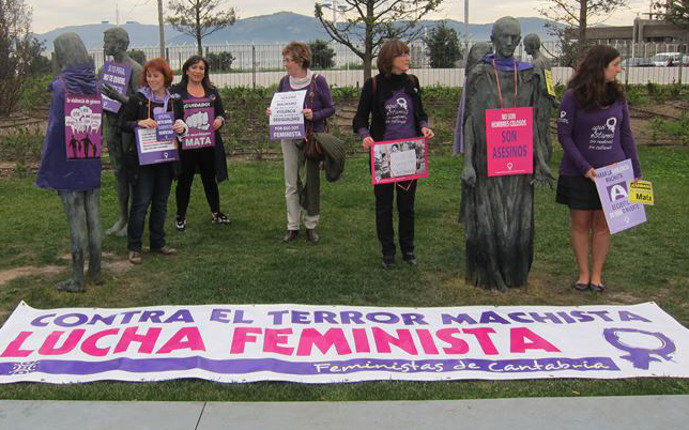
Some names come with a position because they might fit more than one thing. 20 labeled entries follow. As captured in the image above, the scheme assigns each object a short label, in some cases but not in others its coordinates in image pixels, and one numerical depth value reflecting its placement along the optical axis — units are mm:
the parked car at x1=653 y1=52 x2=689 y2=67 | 32981
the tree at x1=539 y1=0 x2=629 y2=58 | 15422
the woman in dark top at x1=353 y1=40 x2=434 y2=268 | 6371
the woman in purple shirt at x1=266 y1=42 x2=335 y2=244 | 7270
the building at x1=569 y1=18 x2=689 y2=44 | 57469
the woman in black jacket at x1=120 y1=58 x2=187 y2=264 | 6762
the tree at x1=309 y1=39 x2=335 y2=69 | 29102
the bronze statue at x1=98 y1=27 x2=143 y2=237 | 7352
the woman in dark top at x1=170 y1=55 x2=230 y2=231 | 7652
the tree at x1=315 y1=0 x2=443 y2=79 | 17609
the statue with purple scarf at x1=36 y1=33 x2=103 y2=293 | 5516
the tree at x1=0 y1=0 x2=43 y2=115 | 16953
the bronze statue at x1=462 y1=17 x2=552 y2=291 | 5695
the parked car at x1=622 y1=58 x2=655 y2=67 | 33394
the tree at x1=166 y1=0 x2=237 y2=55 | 27250
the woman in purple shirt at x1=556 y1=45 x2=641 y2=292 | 5688
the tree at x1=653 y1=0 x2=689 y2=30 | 18062
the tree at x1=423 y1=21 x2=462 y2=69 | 28750
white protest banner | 4328
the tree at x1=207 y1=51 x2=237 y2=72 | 28969
